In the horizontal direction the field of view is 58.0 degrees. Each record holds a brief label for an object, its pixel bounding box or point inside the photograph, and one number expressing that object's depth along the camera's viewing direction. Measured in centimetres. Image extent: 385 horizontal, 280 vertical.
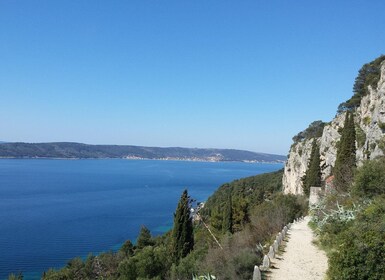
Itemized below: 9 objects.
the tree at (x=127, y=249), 4059
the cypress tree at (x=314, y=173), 3644
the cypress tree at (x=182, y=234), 2617
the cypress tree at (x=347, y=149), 2678
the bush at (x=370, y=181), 1507
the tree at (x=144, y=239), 4332
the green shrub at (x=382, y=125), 2455
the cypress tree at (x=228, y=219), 3100
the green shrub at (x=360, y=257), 767
